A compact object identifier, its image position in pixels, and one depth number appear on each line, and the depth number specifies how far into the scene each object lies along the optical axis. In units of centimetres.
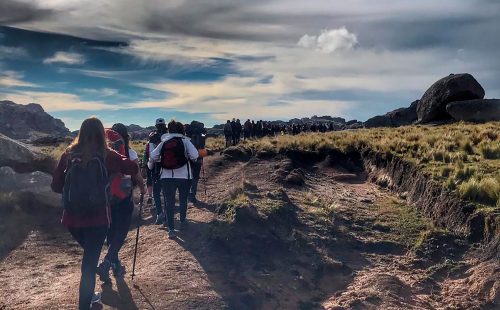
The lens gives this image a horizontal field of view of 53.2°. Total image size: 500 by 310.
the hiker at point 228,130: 3197
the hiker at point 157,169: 1073
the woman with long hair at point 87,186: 560
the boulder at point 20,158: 1459
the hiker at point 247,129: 3645
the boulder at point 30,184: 1314
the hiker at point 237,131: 3192
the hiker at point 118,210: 697
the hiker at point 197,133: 1422
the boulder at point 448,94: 3522
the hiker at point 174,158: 925
